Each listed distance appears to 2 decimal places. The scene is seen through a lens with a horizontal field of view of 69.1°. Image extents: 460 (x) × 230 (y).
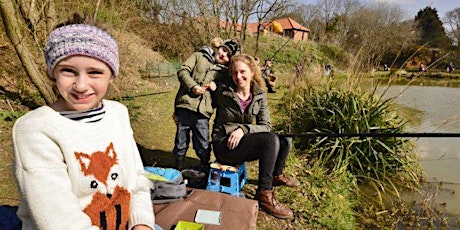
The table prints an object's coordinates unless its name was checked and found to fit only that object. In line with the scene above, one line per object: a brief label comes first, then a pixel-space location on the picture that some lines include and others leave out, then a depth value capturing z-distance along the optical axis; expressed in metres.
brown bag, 2.07
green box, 1.98
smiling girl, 1.02
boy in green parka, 3.07
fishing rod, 1.60
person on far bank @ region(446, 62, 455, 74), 18.85
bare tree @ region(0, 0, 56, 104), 3.70
